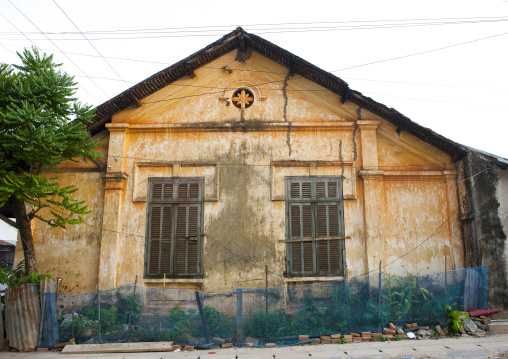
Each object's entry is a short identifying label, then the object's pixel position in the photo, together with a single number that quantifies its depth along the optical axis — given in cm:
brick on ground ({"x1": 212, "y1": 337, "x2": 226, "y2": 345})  755
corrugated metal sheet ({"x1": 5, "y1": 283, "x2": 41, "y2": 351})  747
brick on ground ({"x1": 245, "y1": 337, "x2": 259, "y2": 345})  761
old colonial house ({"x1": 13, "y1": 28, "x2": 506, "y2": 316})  891
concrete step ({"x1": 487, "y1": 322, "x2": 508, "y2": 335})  775
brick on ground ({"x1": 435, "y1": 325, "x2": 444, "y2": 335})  773
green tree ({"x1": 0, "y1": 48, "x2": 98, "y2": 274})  729
